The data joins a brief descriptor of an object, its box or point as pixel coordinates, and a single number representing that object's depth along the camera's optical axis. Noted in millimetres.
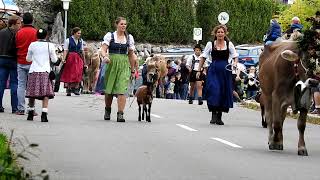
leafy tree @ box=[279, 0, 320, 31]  71062
